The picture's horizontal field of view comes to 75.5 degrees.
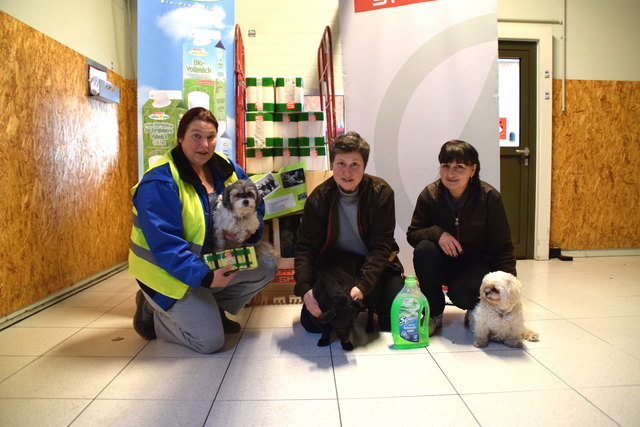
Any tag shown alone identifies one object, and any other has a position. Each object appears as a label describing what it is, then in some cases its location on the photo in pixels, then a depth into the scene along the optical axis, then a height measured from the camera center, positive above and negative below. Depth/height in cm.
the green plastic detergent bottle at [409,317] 190 -62
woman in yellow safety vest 178 -26
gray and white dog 197 -13
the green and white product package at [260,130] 299 +40
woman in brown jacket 195 -21
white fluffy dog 182 -60
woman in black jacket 204 -27
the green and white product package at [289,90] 302 +69
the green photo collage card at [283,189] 272 -3
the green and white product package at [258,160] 300 +18
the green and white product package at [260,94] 303 +67
